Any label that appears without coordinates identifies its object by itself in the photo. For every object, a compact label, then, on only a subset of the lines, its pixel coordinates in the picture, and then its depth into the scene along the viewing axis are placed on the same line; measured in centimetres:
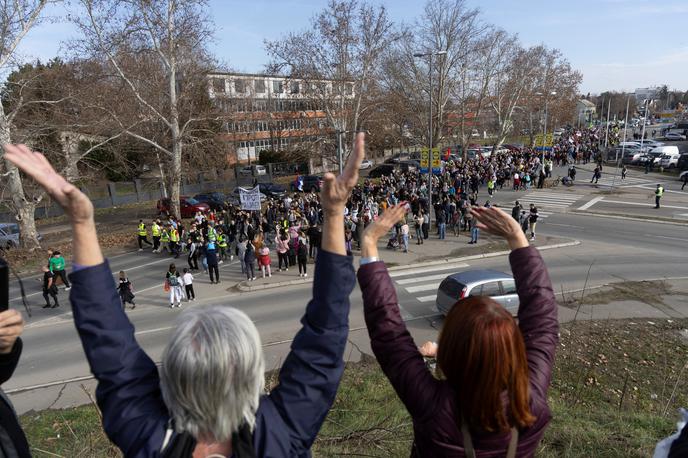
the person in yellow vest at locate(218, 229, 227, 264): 1814
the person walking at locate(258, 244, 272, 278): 1592
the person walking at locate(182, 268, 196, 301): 1388
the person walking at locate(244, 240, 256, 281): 1580
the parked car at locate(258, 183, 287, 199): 3262
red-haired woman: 165
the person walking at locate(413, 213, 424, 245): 1975
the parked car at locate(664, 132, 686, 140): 6391
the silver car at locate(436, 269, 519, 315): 1129
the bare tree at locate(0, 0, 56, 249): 1683
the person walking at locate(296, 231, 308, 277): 1606
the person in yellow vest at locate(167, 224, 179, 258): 1931
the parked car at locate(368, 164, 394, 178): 4078
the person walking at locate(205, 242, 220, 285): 1567
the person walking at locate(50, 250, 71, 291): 1416
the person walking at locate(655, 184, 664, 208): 2445
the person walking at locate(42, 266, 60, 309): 1373
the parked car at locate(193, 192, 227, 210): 2844
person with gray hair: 146
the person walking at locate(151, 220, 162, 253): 2002
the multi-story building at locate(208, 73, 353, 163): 3048
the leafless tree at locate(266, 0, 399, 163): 2726
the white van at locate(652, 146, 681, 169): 3850
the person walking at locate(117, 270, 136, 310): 1271
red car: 2731
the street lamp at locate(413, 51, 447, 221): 2083
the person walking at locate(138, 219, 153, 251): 2072
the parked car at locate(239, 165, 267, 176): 4572
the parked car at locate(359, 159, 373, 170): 5074
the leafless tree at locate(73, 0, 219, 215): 2036
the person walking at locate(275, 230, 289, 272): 1680
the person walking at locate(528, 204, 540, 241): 1922
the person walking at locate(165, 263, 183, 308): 1331
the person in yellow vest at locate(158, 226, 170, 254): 1955
